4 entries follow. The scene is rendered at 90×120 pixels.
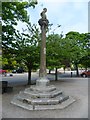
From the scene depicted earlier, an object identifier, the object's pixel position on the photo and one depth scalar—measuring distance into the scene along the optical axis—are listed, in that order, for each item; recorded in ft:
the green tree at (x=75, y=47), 28.22
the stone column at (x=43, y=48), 16.30
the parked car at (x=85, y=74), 48.37
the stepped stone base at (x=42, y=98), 12.97
